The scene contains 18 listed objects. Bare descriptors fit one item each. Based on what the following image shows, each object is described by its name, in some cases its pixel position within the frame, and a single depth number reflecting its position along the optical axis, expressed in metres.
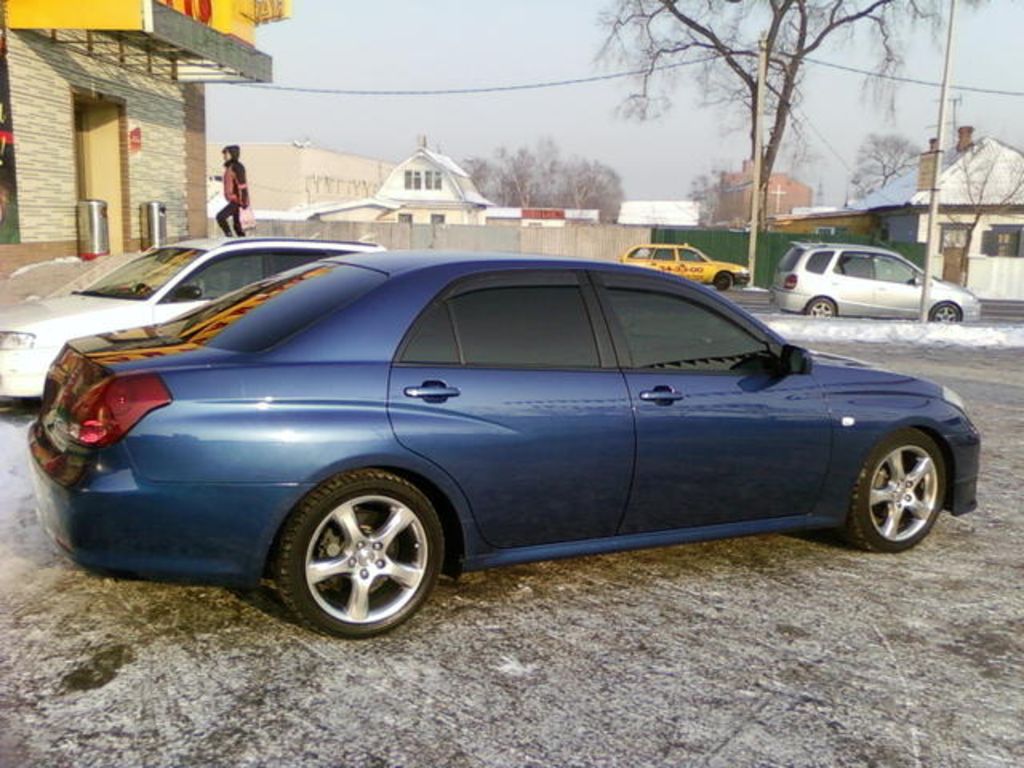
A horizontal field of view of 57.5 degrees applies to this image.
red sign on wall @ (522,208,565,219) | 76.38
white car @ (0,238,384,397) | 6.98
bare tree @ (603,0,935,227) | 39.22
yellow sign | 13.40
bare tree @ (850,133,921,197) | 82.88
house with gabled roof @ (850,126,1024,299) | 35.78
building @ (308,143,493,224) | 64.44
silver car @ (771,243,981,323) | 17.78
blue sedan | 3.29
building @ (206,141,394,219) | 84.50
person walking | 12.87
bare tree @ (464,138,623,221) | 122.88
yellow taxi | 30.00
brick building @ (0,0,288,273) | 13.64
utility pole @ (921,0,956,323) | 16.19
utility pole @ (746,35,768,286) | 31.98
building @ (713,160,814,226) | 113.81
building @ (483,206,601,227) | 74.62
